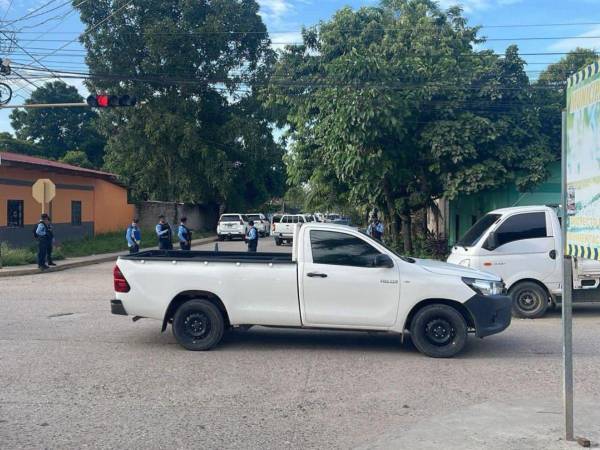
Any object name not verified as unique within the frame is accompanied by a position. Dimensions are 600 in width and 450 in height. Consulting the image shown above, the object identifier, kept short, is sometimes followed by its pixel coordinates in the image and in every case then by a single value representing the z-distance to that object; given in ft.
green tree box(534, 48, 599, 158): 65.00
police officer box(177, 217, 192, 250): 59.98
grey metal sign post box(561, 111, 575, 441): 16.17
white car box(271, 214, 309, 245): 110.44
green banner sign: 15.11
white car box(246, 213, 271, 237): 147.23
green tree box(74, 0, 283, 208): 132.36
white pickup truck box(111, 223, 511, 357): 26.76
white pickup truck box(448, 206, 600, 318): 36.81
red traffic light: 56.44
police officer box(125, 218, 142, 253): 59.62
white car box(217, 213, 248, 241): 130.00
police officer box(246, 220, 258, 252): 67.05
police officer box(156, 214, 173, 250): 57.31
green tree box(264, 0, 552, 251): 59.00
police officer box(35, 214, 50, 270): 63.82
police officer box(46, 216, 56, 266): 64.75
